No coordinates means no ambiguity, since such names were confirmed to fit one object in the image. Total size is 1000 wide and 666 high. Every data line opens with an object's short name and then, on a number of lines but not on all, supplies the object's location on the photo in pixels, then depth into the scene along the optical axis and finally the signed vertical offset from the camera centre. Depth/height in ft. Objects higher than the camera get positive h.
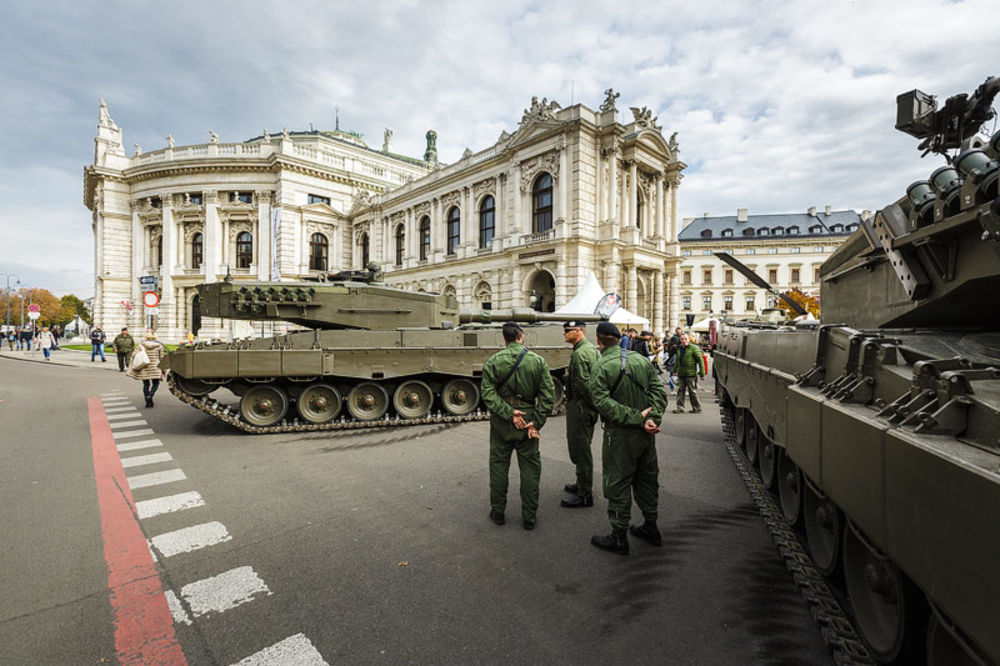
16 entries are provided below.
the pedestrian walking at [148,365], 32.60 -2.19
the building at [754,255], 175.73 +28.41
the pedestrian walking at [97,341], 72.38 -1.23
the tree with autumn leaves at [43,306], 231.30 +13.20
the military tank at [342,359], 24.88 -1.46
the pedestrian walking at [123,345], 55.88 -1.46
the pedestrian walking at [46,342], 73.92 -1.40
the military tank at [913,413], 5.10 -1.23
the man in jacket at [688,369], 30.66 -2.39
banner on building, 106.52 +19.99
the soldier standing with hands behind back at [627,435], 11.71 -2.58
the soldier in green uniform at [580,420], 14.79 -2.78
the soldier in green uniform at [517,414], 13.17 -2.28
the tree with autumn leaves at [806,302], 122.64 +7.64
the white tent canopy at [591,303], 55.06 +3.30
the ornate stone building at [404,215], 72.95 +23.58
